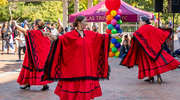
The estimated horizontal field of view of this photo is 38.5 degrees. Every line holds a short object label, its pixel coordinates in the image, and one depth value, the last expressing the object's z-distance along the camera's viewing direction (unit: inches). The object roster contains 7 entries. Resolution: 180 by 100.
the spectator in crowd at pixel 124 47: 415.4
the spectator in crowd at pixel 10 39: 537.3
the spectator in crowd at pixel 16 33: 455.4
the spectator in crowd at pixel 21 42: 406.0
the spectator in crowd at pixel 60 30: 461.6
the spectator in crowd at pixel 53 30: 450.9
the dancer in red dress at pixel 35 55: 232.3
